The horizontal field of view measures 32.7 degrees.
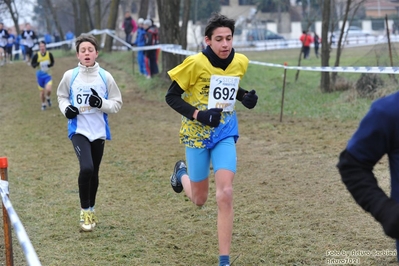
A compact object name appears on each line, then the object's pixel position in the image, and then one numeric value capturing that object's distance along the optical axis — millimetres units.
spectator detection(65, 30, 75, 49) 52781
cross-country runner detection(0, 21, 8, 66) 30003
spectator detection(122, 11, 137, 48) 29744
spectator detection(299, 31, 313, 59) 35600
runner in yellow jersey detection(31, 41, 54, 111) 17062
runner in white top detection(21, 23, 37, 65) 29141
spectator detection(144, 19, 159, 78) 21905
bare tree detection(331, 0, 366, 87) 16547
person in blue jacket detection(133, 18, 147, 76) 23047
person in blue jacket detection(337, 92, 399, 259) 2766
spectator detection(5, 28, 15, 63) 32062
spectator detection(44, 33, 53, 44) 47775
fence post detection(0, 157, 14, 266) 4531
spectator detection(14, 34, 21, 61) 39412
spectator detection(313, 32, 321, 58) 37894
